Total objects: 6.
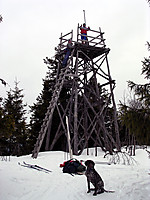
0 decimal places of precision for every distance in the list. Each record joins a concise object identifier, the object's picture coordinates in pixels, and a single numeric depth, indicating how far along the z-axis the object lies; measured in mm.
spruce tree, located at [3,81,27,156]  23000
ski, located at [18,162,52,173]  8953
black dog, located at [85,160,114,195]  5801
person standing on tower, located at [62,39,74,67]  14894
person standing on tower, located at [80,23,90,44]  15084
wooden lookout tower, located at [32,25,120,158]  12834
